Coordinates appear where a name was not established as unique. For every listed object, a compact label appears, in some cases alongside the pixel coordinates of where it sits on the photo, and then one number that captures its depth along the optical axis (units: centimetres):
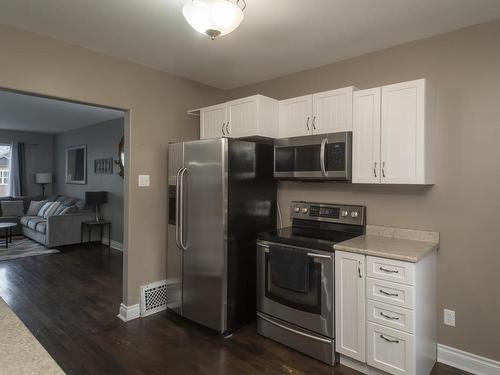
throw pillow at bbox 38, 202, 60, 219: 660
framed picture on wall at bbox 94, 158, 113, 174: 644
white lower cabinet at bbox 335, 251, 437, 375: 207
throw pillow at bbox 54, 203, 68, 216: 630
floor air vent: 321
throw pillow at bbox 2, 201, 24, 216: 723
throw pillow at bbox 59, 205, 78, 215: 613
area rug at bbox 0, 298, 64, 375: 86
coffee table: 609
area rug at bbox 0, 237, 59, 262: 552
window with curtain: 799
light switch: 320
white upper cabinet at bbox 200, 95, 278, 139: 296
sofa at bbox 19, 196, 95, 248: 595
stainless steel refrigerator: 280
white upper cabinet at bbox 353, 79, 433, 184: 229
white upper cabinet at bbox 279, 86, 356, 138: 266
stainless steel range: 242
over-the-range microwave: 264
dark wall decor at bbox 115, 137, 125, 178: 561
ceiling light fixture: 161
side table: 613
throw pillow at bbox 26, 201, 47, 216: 730
